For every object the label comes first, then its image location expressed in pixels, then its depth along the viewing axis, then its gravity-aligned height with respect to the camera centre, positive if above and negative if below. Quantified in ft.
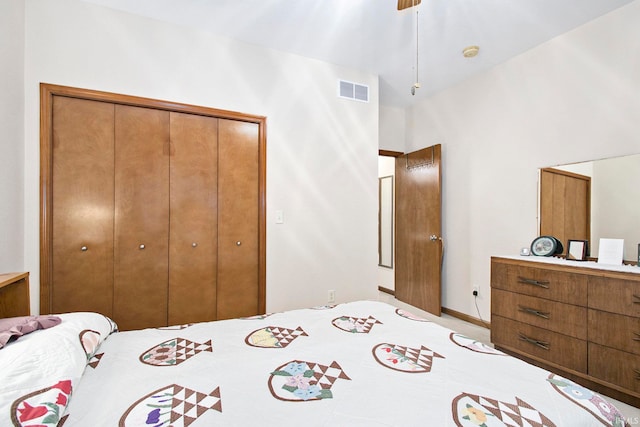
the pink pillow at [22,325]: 3.03 -1.30
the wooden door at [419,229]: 11.66 -0.73
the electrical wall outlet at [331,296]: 9.81 -2.80
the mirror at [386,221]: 15.74 -0.50
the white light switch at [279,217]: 9.11 -0.16
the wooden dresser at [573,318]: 5.93 -2.47
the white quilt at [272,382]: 2.57 -1.82
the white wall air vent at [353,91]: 10.16 +4.27
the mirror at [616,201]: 6.90 +0.29
